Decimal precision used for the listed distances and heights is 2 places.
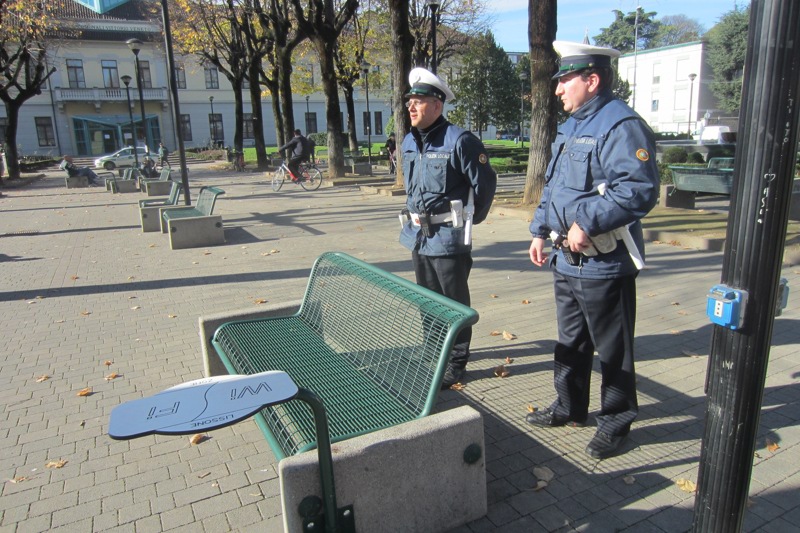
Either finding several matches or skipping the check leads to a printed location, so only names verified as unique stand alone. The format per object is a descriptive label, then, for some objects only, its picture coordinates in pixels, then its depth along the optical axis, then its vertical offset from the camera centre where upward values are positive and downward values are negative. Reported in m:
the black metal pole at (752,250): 1.65 -0.36
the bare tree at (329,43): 19.47 +2.98
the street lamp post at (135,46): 22.39 +3.58
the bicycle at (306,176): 18.97 -1.18
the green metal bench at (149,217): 11.47 -1.40
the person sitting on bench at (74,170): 23.42 -1.03
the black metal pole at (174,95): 11.54 +0.86
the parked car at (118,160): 38.34 -1.08
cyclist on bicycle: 18.73 -0.49
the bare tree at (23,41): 20.67 +4.06
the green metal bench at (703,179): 11.41 -0.96
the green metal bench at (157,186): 18.16 -1.31
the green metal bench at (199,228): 9.46 -1.35
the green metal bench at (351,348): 2.68 -1.20
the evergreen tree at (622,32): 83.12 +13.40
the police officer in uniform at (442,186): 3.73 -0.33
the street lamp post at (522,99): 36.40 +2.29
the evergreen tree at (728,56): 54.66 +6.46
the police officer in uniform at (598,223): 2.68 -0.43
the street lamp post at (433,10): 18.15 +3.74
